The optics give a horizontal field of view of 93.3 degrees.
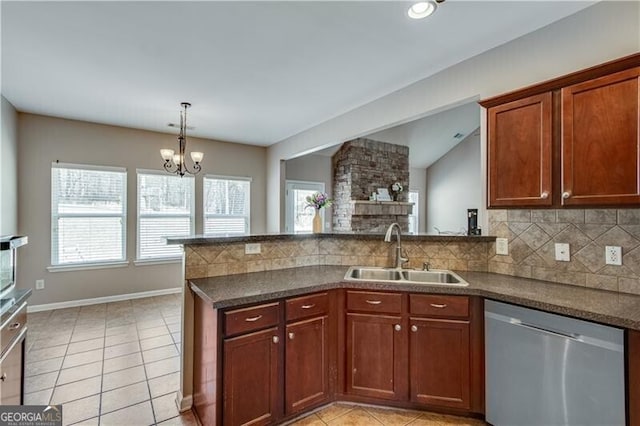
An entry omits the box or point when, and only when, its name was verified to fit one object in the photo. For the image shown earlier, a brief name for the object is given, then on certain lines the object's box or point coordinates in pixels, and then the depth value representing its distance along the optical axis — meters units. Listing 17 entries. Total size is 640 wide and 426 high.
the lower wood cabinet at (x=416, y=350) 1.97
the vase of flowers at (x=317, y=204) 2.83
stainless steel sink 2.43
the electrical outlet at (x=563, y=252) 2.04
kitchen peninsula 1.76
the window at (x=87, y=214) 4.34
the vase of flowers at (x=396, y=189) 6.92
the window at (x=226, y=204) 5.64
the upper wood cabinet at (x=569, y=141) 1.57
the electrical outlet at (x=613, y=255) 1.83
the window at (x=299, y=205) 6.40
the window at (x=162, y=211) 4.99
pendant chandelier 3.64
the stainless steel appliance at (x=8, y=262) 1.64
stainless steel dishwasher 1.44
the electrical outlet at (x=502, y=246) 2.36
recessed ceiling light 2.00
